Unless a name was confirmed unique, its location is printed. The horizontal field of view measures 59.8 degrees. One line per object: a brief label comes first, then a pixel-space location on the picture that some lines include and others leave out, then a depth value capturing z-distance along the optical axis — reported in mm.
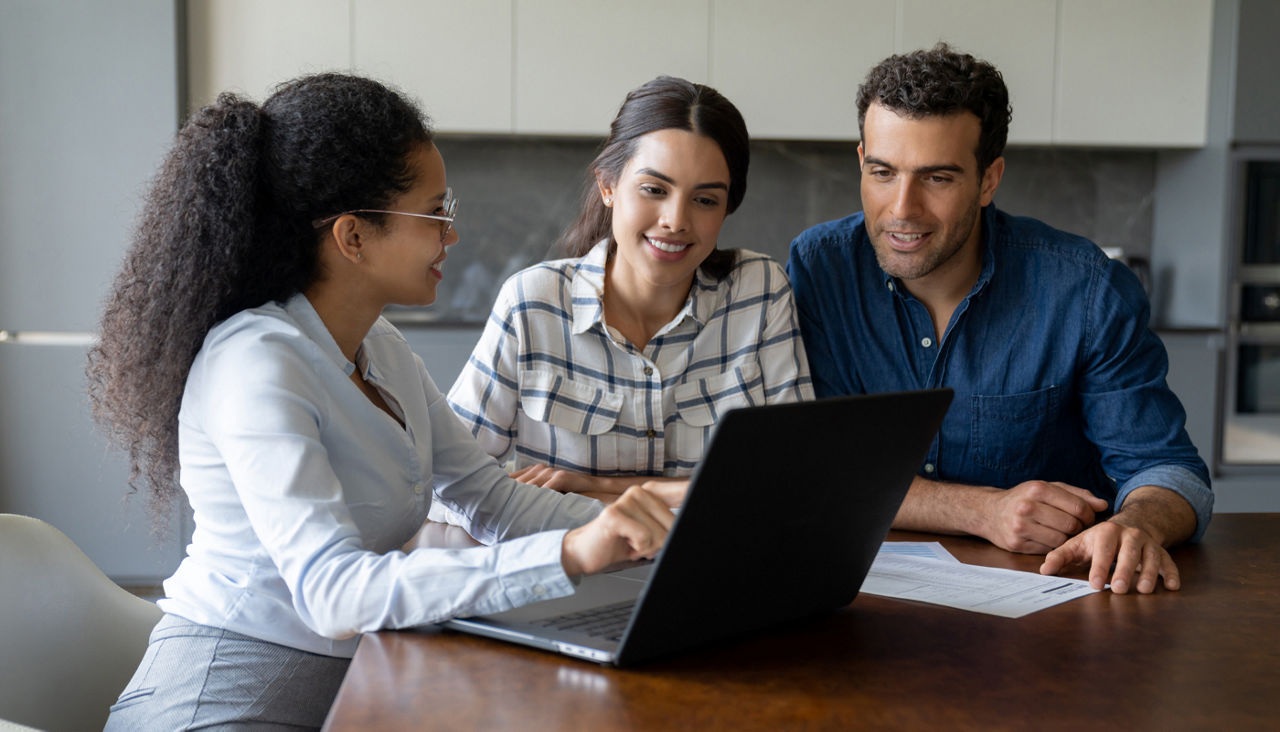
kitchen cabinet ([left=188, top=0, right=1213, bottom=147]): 3641
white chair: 1205
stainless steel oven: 3787
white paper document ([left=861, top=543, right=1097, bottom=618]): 1113
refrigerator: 3484
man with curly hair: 1751
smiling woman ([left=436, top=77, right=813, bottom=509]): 1808
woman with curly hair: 997
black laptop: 851
